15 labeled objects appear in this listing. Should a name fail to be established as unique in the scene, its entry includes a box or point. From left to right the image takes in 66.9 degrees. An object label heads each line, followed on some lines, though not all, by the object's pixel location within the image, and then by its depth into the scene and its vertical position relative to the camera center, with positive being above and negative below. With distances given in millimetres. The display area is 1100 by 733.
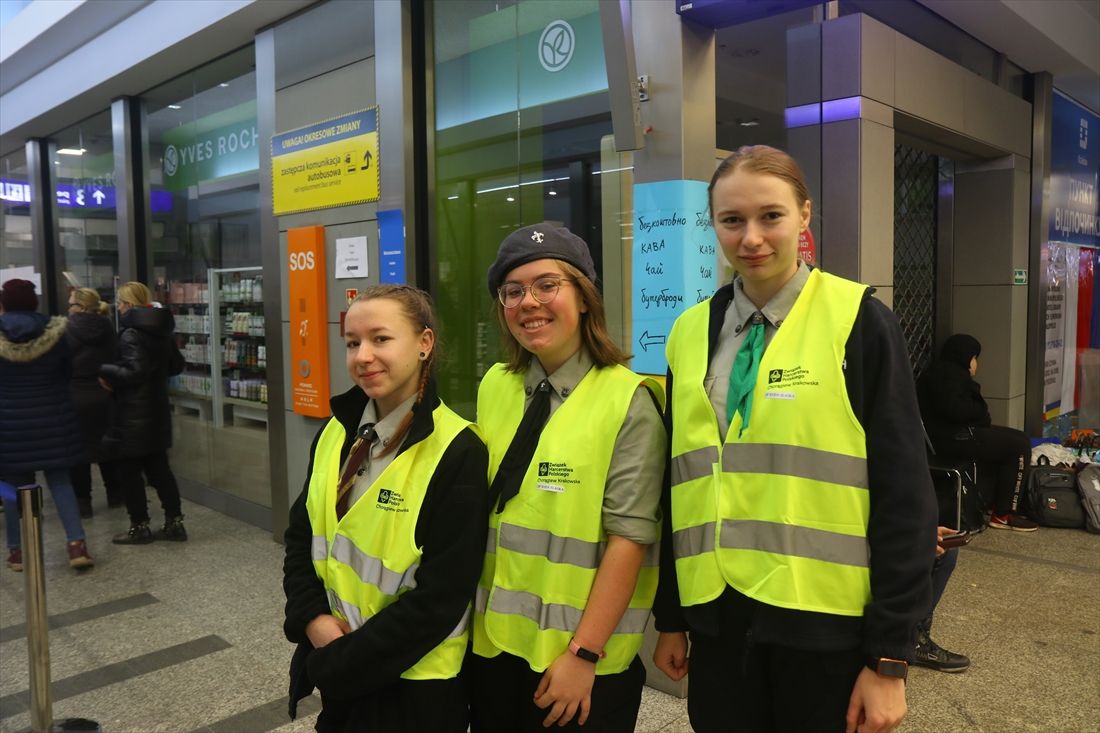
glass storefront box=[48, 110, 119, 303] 7930 +1155
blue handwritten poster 3090 +186
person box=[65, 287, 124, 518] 5418 -268
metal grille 5480 +384
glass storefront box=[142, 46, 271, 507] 5844 +409
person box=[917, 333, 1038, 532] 5152 -729
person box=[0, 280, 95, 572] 4539 -505
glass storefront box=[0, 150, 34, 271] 9638 +1233
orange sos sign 4891 -44
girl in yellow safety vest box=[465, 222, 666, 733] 1516 -377
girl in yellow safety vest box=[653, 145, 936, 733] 1335 -313
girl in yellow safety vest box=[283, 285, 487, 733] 1541 -444
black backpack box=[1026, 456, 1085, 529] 5348 -1260
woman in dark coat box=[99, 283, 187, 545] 5137 -574
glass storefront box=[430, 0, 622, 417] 3701 +819
